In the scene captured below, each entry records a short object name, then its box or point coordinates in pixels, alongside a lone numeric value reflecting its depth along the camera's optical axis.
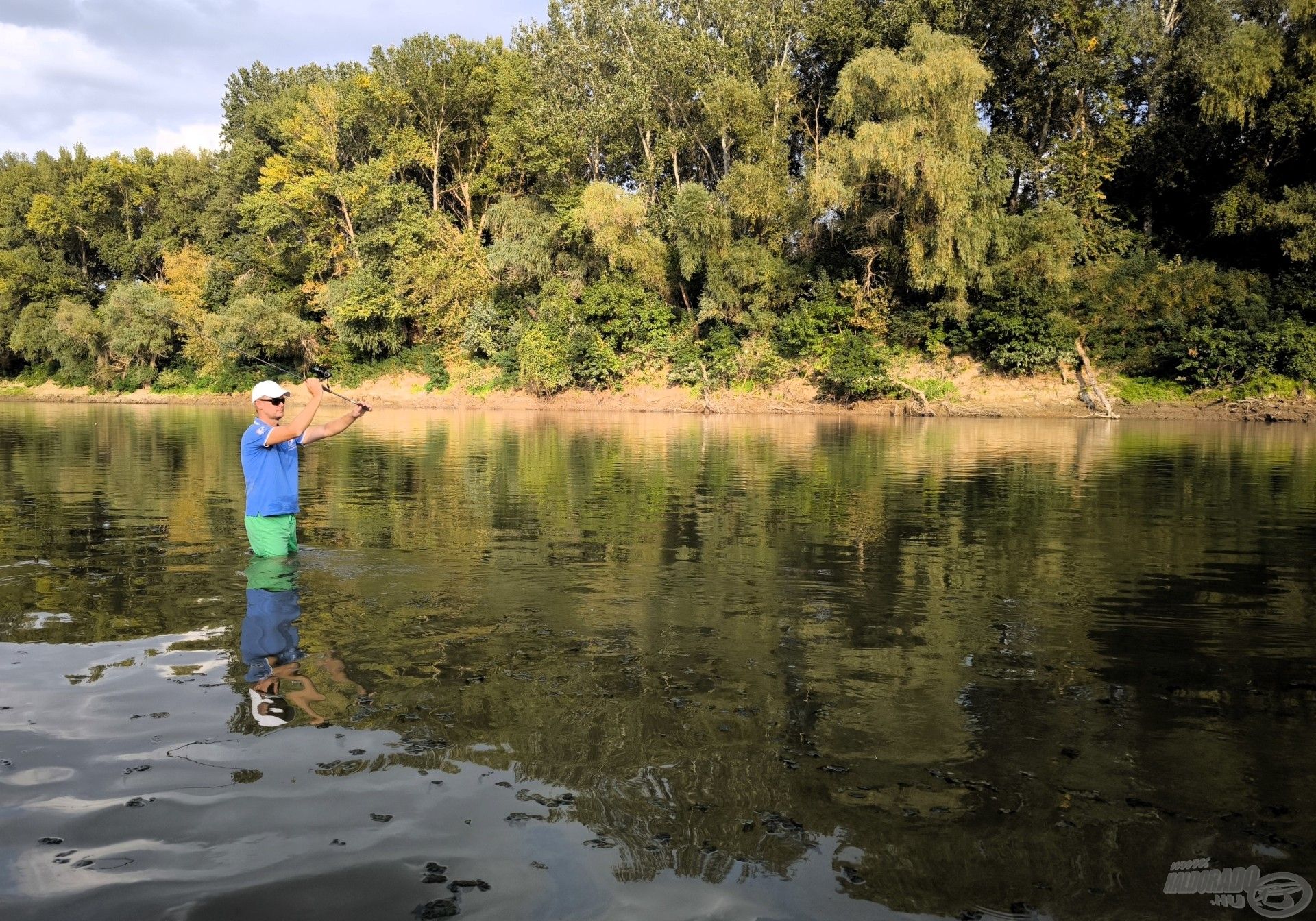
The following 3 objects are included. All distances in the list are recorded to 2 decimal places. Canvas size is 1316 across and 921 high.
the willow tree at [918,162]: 38.94
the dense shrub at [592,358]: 49.25
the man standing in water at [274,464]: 9.41
